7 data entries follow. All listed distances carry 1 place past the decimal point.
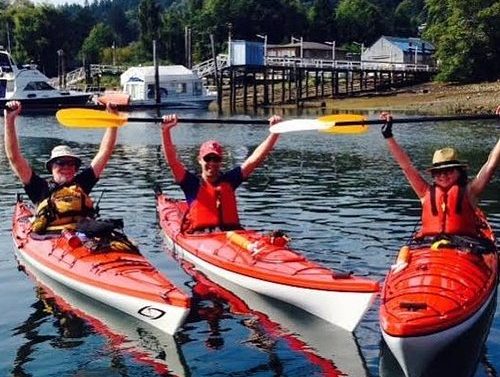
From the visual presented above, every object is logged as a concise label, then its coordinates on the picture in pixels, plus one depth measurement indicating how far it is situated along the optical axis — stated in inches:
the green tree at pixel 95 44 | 3750.0
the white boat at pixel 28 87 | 2065.7
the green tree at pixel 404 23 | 4451.3
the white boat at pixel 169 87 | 2309.3
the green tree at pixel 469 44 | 2268.7
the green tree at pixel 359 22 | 3836.1
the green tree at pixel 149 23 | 3597.4
